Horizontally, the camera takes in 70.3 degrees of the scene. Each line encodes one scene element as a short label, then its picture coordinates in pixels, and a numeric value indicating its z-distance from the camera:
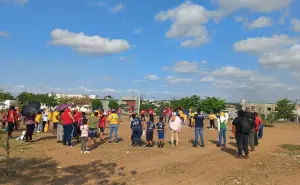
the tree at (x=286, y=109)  35.42
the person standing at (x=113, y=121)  9.48
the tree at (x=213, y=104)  35.27
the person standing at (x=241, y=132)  7.63
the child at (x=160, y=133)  9.17
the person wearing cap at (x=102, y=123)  10.30
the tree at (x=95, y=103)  58.77
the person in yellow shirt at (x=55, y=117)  11.39
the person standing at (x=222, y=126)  9.24
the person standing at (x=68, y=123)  9.03
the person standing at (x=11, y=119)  10.34
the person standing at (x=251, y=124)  8.48
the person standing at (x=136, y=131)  9.18
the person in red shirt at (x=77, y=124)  9.92
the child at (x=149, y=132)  9.17
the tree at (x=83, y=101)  56.60
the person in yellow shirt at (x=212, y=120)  15.25
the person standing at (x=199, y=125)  9.21
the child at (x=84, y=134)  8.14
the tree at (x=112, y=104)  56.05
